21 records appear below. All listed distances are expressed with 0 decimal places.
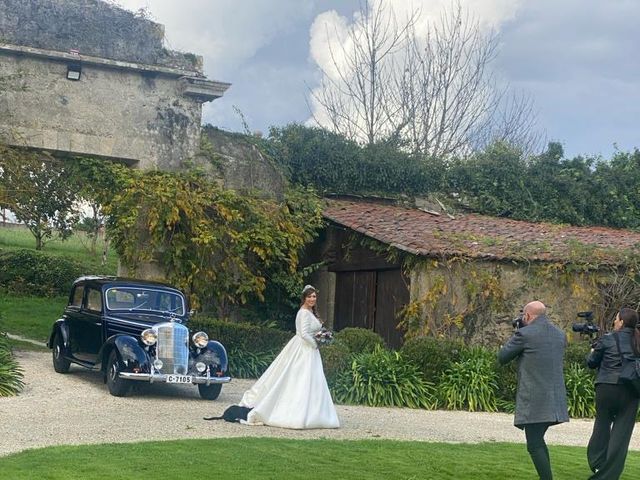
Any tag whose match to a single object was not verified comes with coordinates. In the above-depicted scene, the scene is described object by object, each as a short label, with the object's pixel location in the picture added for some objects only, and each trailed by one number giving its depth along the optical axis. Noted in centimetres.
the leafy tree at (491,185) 2520
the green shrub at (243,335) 1752
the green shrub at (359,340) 1730
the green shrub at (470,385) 1559
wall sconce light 1984
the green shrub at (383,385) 1545
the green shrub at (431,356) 1606
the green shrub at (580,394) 1568
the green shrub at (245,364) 1756
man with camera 852
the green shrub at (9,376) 1382
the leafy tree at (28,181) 1764
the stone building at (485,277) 1889
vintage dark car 1386
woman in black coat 894
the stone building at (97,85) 1947
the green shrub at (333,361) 1577
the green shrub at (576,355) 1638
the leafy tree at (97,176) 2000
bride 1183
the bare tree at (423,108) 3444
